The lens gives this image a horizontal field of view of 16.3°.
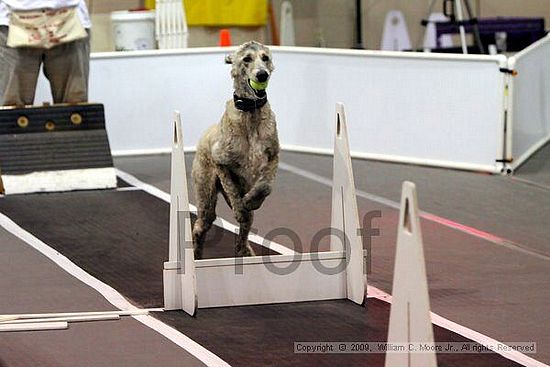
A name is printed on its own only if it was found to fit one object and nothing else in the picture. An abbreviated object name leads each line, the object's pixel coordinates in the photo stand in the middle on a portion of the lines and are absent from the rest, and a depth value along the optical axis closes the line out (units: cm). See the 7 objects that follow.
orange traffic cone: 1871
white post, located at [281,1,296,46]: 2178
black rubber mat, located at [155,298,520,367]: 822
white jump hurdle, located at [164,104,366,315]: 943
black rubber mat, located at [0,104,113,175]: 1457
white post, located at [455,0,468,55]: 1949
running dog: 953
